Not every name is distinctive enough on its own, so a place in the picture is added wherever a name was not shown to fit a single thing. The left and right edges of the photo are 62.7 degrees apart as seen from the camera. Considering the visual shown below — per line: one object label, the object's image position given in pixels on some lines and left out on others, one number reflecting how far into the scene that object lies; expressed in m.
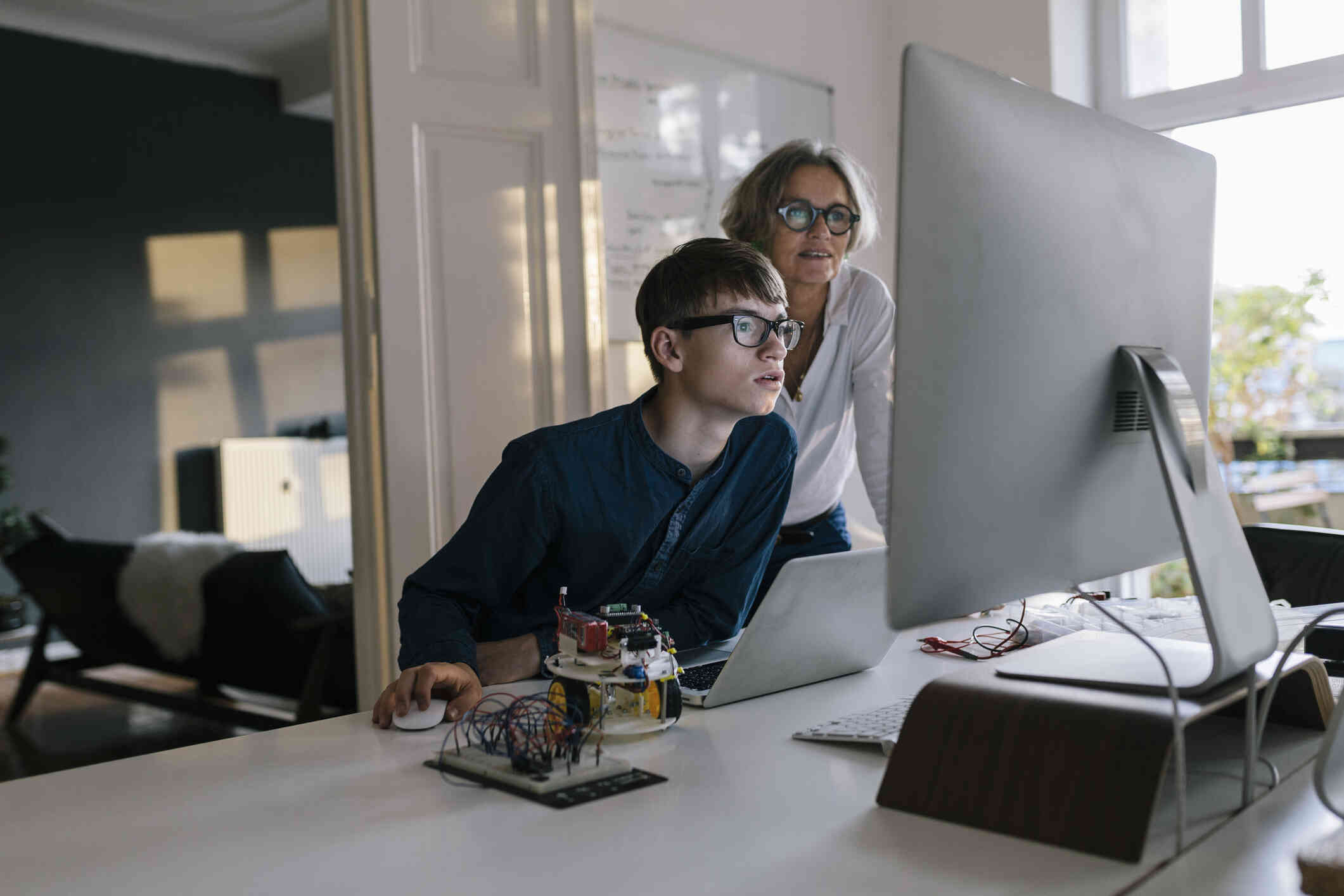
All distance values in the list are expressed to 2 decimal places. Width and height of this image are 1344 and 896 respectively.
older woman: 2.05
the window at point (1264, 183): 3.29
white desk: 0.72
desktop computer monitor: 0.75
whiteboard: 3.02
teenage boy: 1.36
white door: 2.44
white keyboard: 0.98
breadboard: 0.88
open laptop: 1.12
